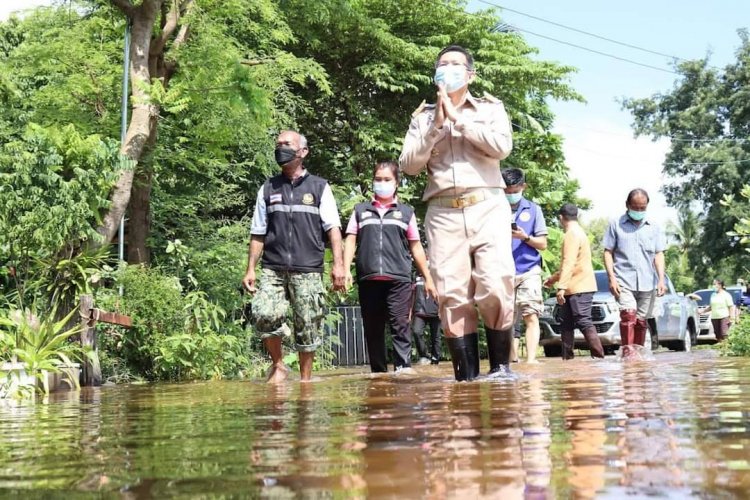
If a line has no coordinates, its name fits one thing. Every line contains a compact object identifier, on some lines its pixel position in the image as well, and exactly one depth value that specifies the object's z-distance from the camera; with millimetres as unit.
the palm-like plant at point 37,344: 8109
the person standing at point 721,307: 25047
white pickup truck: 18594
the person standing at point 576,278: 11734
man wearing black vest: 8391
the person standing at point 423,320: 15188
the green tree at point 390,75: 23828
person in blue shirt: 10422
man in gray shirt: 10953
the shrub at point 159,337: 11203
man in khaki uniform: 6305
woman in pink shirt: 9328
